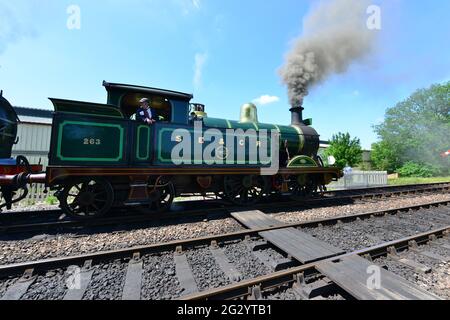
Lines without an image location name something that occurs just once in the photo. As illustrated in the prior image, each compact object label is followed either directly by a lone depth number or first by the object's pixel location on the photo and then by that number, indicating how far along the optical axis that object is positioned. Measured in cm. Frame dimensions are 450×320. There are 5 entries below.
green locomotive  511
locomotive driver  568
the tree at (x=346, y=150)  2203
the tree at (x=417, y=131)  2962
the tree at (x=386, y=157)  3281
